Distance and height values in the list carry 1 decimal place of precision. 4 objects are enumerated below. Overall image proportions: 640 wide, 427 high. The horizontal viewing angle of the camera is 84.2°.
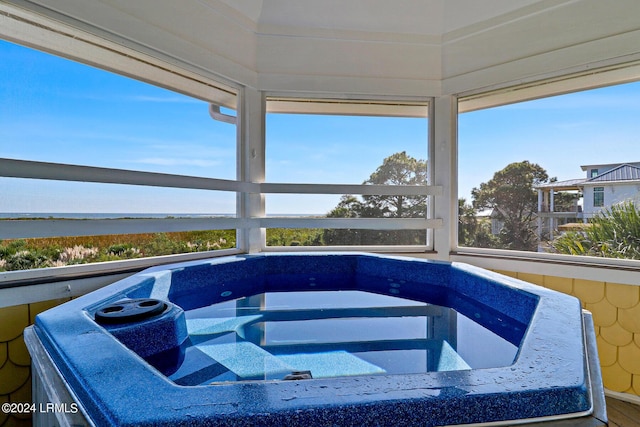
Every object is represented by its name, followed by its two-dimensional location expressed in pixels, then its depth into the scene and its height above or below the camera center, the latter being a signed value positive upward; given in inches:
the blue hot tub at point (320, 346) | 28.5 -16.3
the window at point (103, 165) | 72.5 +12.8
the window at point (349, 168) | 126.9 +17.7
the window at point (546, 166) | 97.7 +15.3
